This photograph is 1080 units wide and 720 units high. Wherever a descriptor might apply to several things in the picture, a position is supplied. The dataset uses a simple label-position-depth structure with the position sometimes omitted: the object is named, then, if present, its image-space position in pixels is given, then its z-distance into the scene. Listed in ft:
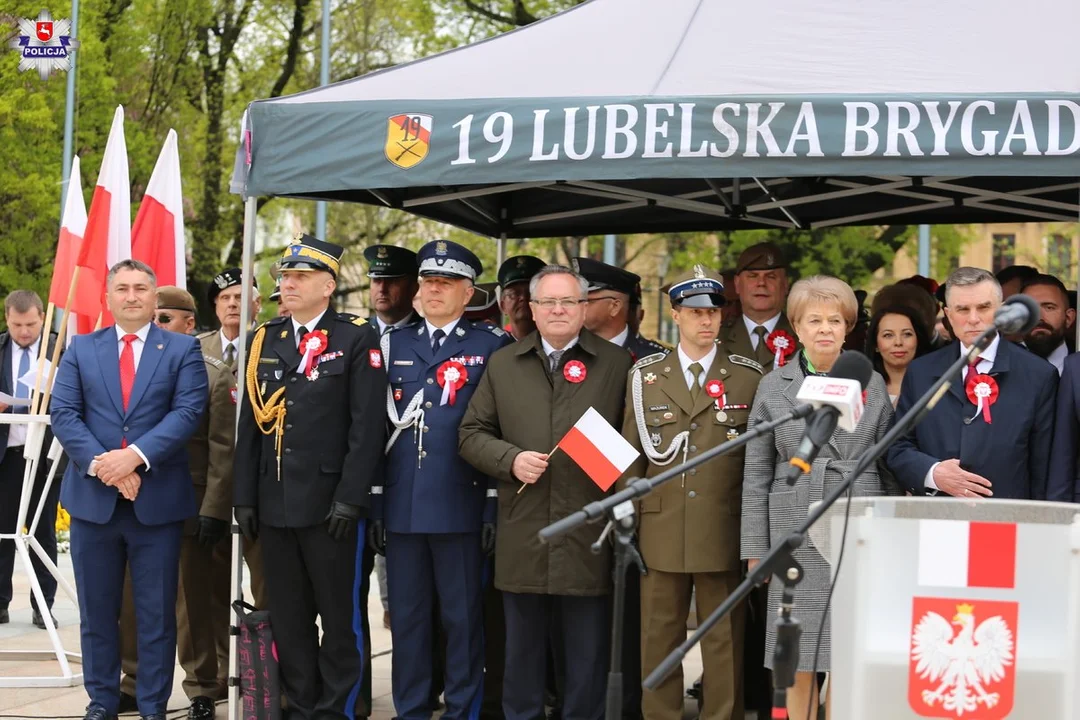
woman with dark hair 36.27
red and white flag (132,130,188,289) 44.41
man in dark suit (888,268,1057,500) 31.07
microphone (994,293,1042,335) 21.03
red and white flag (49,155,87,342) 45.32
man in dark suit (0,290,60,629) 53.05
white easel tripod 42.81
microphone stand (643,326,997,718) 20.26
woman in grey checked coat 32.05
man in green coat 34.83
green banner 30.58
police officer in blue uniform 36.04
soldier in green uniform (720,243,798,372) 40.57
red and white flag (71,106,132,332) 43.46
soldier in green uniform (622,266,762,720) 33.96
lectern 20.61
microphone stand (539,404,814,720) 21.23
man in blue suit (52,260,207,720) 36.39
